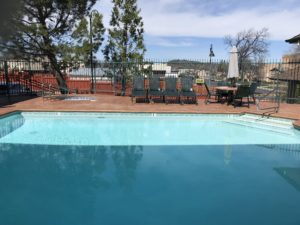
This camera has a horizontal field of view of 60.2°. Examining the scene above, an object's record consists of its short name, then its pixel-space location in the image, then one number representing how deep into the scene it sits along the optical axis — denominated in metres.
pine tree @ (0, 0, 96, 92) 11.28
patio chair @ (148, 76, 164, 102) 9.35
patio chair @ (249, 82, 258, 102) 8.70
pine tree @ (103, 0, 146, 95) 11.45
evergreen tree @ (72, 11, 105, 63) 11.68
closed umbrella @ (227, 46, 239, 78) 9.63
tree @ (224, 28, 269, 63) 37.38
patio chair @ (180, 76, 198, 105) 9.44
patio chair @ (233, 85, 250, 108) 8.41
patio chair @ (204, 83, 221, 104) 9.77
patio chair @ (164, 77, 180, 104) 9.46
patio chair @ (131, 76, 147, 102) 9.30
